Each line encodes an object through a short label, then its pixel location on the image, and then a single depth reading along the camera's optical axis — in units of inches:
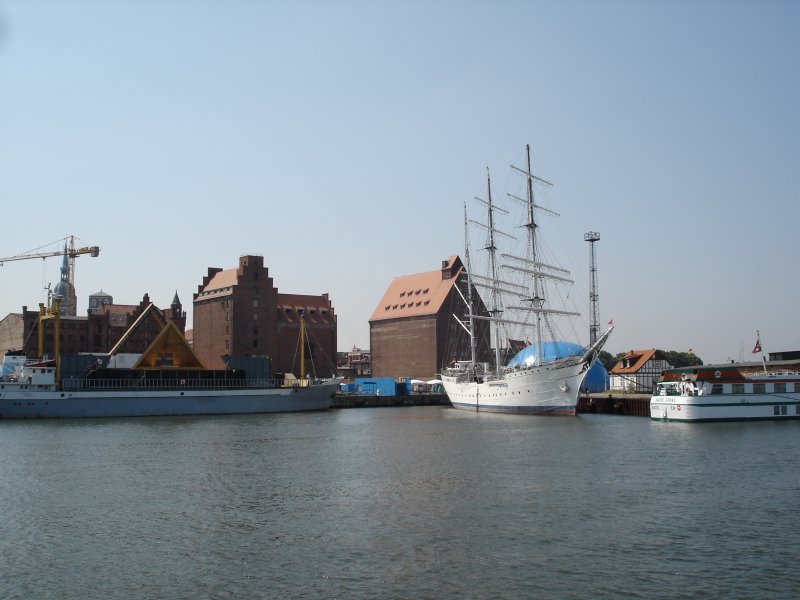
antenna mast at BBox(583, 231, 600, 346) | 4370.1
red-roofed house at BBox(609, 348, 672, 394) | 4443.9
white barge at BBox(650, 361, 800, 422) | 2674.7
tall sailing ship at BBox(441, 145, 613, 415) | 3198.8
